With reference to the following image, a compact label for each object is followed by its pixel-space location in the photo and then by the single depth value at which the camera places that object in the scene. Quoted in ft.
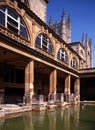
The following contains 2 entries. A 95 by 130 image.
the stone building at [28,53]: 33.79
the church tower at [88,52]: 154.43
